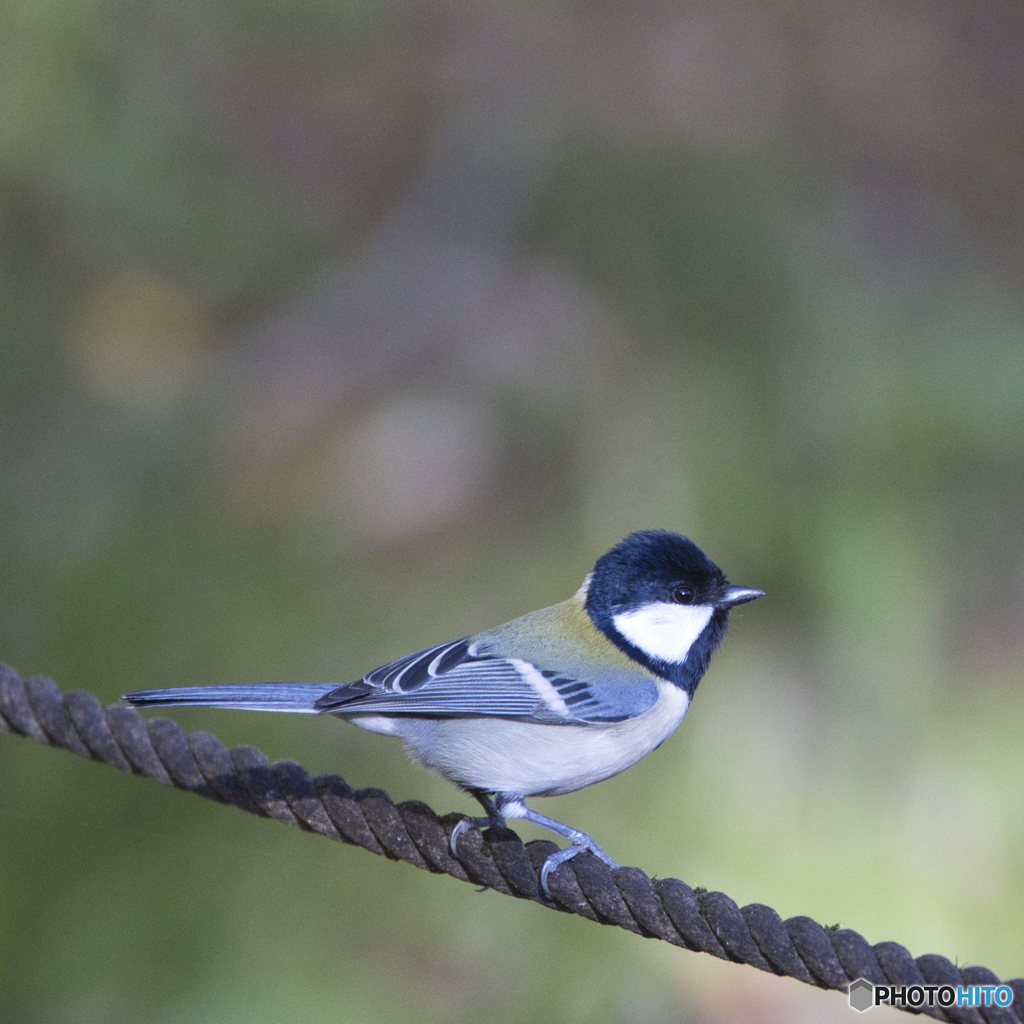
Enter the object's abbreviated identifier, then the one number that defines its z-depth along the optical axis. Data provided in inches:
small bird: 221.2
